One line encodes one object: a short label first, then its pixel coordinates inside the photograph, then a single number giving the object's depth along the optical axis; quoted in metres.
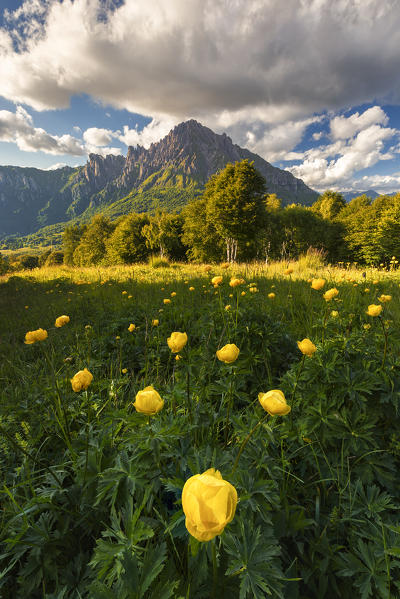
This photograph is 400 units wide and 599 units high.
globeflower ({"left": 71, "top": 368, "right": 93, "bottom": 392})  0.35
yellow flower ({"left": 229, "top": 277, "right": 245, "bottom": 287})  1.79
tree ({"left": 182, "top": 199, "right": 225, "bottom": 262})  20.21
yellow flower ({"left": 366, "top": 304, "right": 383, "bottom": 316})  0.49
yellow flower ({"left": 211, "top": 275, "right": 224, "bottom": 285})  1.72
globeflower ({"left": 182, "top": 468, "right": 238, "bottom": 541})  0.17
